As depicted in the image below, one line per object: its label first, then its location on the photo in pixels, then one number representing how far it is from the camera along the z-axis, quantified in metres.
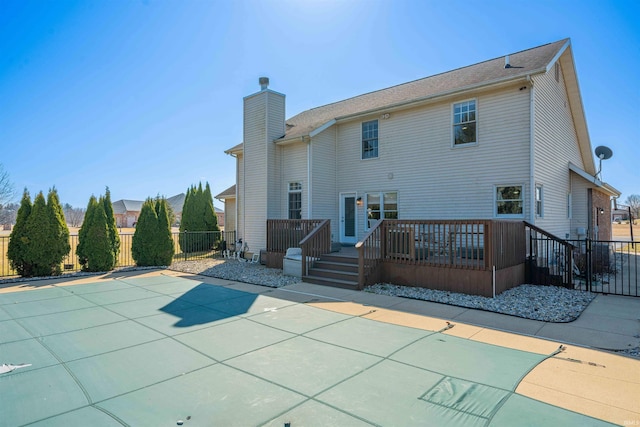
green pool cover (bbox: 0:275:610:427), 2.92
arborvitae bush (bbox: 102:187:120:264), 11.73
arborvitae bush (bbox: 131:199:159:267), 12.50
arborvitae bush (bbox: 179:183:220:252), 20.36
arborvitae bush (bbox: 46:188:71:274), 10.27
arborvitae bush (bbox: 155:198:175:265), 12.62
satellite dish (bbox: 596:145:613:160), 13.66
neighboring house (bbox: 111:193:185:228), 58.59
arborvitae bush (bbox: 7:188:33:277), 9.93
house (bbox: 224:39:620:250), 9.98
